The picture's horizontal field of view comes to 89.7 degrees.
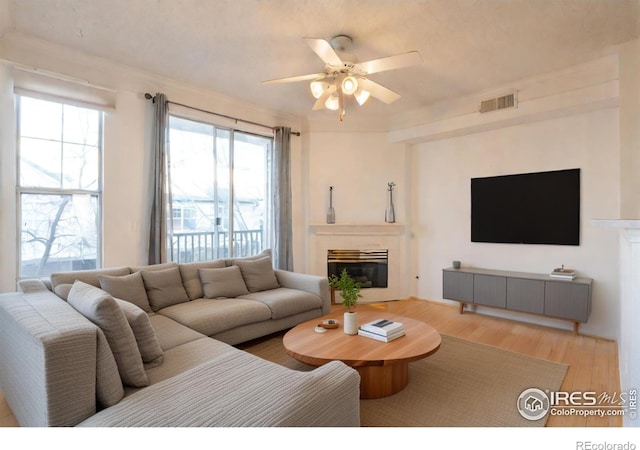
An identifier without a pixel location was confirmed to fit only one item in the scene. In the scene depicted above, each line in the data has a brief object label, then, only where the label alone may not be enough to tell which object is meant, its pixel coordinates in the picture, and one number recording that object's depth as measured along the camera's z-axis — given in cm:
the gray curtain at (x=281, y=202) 459
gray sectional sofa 122
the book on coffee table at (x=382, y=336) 236
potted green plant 250
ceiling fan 235
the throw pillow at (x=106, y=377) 132
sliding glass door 386
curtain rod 348
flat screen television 359
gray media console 327
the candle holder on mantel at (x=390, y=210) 487
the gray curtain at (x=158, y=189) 344
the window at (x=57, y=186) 285
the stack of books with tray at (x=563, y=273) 339
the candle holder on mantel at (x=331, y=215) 485
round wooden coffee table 209
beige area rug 197
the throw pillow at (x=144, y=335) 169
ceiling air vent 371
